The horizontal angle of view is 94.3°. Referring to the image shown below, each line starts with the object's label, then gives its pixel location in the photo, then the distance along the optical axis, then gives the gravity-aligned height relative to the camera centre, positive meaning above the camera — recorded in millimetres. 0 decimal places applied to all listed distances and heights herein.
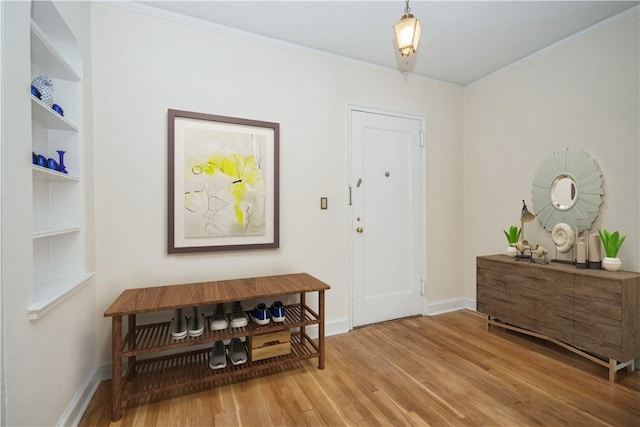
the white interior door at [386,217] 2791 -59
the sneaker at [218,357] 1861 -956
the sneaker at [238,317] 1916 -707
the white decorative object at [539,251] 2467 -334
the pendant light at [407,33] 1521 +928
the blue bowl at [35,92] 1394 +560
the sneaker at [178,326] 1772 -719
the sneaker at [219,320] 1870 -706
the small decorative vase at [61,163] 1620 +264
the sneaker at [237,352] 1905 -948
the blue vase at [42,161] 1415 +236
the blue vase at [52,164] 1493 +236
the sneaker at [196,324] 1805 -722
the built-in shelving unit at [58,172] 1527 +218
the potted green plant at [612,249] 2027 -262
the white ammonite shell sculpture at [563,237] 2338 -206
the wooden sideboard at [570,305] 1876 -688
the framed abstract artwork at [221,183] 2109 +206
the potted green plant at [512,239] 2666 -255
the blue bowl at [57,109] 1530 +533
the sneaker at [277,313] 2027 -704
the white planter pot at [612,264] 2028 -361
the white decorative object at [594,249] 2117 -271
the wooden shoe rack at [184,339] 1609 -778
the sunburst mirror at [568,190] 2283 +171
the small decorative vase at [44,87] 1446 +605
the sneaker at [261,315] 1973 -710
